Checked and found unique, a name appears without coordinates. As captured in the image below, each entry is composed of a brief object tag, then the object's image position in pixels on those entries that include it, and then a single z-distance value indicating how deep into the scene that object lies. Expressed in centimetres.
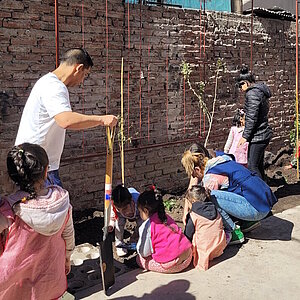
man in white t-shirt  309
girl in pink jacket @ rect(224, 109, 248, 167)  607
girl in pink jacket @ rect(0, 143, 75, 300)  247
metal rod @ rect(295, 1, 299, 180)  745
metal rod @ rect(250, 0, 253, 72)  751
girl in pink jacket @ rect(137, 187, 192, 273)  388
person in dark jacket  562
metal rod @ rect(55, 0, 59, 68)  458
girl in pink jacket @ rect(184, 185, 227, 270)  409
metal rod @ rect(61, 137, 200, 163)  512
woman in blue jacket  445
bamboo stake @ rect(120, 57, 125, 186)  557
